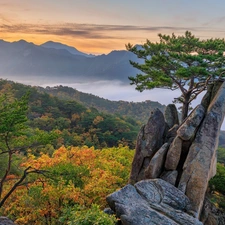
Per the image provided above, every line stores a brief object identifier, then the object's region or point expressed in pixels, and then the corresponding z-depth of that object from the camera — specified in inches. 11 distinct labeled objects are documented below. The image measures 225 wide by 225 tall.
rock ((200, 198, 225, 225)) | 441.1
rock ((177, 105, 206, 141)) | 417.4
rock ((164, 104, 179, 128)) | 535.0
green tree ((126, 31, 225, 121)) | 543.8
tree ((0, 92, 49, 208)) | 413.7
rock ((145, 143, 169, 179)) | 432.5
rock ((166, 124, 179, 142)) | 480.1
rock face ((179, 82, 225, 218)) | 398.9
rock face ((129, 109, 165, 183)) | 469.7
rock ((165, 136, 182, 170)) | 426.6
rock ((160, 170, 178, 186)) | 416.1
